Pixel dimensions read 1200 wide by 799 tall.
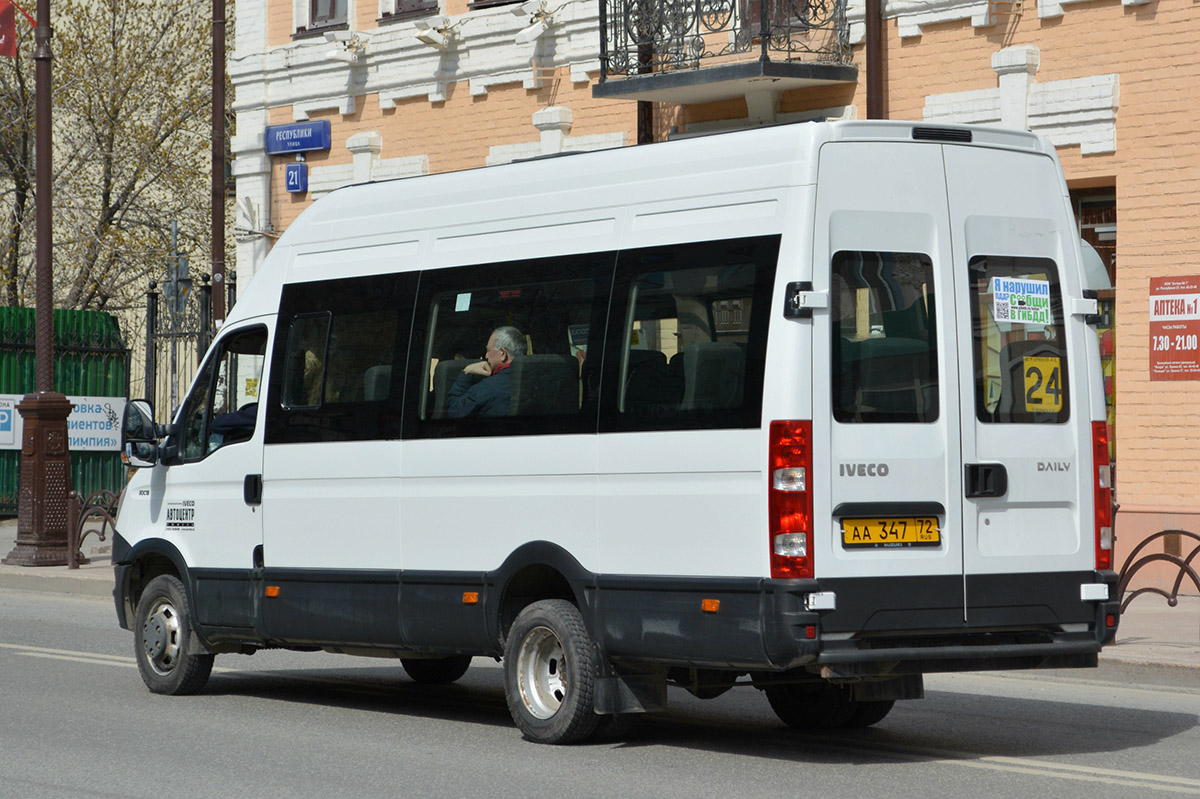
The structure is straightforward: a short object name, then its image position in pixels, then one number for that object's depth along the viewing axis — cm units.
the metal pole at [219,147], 2406
